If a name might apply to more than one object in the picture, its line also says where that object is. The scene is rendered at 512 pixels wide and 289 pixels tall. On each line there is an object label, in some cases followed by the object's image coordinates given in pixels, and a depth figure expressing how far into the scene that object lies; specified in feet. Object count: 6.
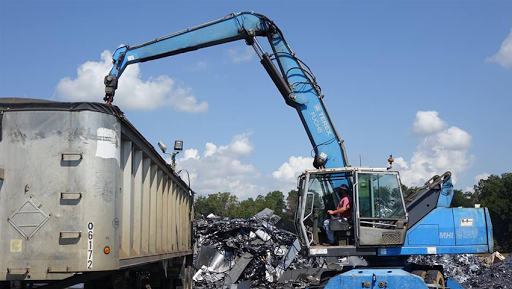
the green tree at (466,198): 236.53
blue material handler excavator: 31.76
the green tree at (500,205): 199.72
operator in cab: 32.65
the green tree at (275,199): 367.66
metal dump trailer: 20.22
